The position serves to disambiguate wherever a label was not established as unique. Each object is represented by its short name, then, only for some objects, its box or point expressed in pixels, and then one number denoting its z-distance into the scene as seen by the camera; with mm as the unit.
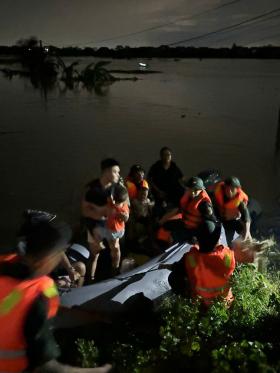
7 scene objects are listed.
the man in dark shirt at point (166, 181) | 6578
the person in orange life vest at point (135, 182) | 5746
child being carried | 4367
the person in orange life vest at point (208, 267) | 3406
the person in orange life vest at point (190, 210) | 5043
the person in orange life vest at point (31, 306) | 1954
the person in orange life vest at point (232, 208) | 5363
